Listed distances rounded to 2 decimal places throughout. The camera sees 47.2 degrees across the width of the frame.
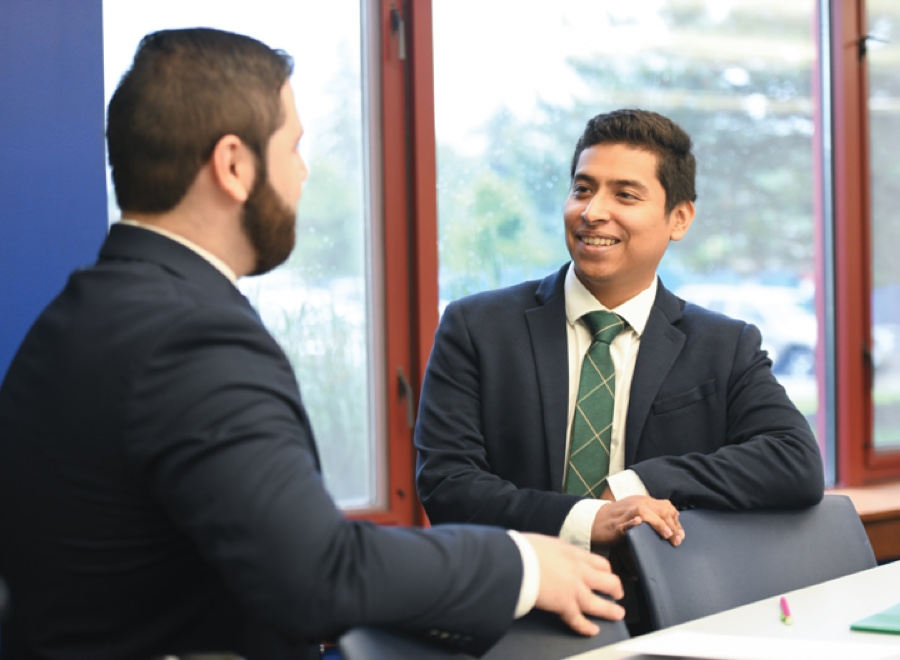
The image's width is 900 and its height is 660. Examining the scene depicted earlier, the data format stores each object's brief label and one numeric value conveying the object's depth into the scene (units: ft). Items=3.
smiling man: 7.42
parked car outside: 13.88
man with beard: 3.59
